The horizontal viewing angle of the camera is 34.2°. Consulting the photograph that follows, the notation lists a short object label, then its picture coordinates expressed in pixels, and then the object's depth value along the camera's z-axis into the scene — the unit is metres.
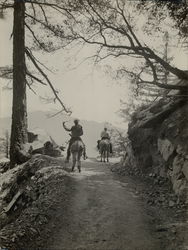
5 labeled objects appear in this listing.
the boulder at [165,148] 10.60
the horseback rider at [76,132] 13.52
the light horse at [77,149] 13.16
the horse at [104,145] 18.81
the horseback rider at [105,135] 19.03
